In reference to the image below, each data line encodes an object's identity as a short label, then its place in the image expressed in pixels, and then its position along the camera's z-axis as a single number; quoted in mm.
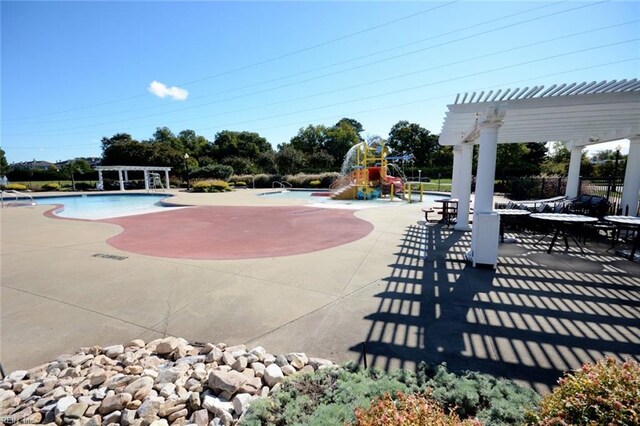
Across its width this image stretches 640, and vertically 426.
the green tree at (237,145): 52281
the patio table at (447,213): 9445
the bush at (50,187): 28509
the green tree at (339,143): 47500
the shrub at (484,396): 1967
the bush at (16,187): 26094
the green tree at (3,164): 41806
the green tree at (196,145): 55594
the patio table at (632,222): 5612
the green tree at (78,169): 39225
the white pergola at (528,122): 5004
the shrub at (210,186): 24766
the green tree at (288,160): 38406
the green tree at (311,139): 50281
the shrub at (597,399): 1214
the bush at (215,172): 33438
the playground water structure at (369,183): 19688
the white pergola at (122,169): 26797
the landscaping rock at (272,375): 2443
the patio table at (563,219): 5963
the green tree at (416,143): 46344
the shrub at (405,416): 1371
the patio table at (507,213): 6984
